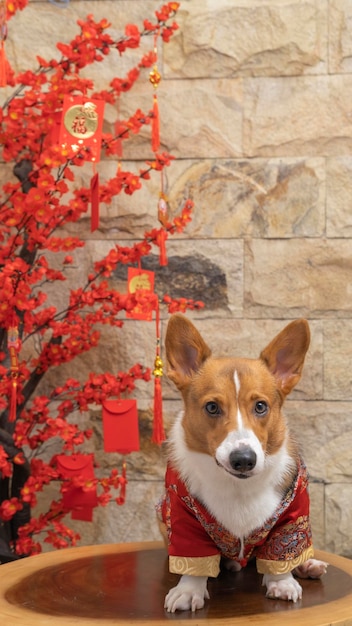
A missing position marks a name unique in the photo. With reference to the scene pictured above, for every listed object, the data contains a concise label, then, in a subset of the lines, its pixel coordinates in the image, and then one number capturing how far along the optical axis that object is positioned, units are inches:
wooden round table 54.6
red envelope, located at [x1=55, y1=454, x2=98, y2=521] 89.9
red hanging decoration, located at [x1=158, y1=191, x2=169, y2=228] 91.4
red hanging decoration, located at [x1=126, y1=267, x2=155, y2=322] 91.1
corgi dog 58.8
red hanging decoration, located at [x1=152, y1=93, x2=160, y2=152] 91.9
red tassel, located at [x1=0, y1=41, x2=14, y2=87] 81.7
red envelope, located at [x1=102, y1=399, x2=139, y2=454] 90.1
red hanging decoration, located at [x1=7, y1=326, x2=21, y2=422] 84.7
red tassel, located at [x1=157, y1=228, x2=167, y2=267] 90.0
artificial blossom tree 84.9
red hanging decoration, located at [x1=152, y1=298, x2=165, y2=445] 89.1
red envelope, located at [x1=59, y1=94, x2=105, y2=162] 84.9
